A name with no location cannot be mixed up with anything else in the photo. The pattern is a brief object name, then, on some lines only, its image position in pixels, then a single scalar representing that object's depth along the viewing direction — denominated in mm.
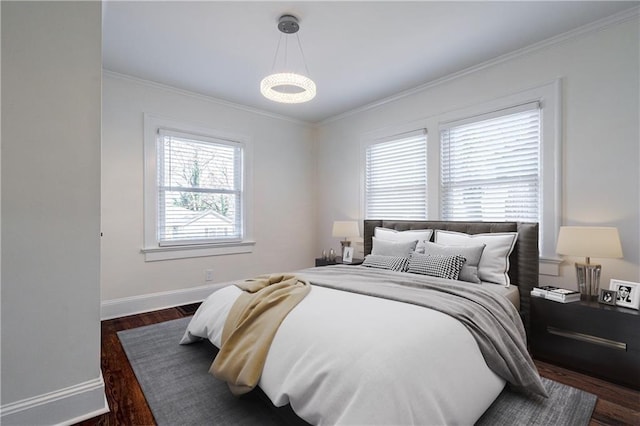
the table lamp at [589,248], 2291
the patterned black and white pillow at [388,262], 3043
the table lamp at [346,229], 4309
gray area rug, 1748
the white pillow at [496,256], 2719
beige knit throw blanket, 1707
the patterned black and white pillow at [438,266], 2674
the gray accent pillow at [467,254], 2672
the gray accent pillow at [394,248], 3220
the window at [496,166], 2881
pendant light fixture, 2492
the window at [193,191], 3809
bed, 1275
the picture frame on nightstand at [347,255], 4129
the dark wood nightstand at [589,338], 2088
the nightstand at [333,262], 4055
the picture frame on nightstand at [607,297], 2270
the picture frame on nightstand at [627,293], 2186
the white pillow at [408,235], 3261
